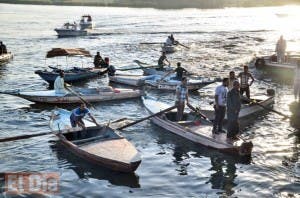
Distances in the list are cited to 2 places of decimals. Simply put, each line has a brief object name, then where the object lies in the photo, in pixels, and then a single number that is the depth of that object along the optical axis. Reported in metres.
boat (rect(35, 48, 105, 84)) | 33.78
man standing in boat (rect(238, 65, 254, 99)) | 25.75
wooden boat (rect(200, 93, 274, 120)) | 24.44
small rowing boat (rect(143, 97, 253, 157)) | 18.94
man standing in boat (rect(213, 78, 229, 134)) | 19.88
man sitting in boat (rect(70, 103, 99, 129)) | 20.44
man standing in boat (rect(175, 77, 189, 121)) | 22.09
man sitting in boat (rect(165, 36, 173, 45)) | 53.50
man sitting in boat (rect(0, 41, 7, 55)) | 46.26
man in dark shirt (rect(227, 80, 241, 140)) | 18.64
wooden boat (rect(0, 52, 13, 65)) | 45.56
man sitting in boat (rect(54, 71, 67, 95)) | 28.70
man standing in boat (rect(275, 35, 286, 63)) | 37.34
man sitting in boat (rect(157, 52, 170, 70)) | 36.31
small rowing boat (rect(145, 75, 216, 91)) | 32.53
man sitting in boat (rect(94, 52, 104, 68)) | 38.91
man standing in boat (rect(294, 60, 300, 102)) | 25.77
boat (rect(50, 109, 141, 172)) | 17.14
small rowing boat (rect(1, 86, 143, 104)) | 28.56
